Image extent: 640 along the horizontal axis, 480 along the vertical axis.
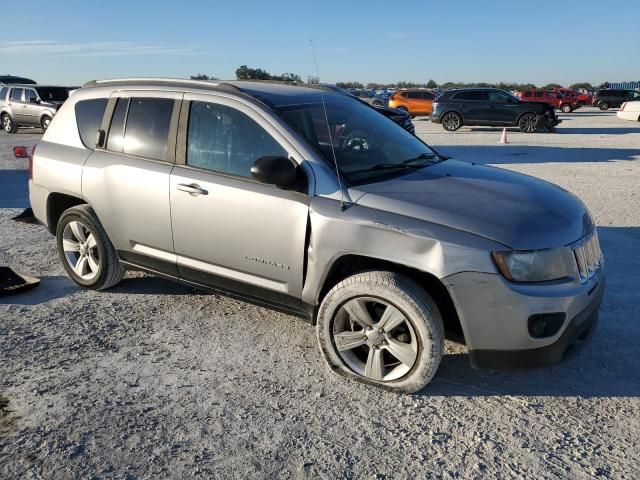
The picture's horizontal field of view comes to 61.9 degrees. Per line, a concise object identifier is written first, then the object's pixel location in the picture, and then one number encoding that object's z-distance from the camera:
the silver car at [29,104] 18.62
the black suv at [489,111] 20.14
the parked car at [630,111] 22.00
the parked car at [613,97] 38.12
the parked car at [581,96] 37.33
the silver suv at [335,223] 2.85
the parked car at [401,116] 12.50
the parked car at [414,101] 28.26
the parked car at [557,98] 34.33
